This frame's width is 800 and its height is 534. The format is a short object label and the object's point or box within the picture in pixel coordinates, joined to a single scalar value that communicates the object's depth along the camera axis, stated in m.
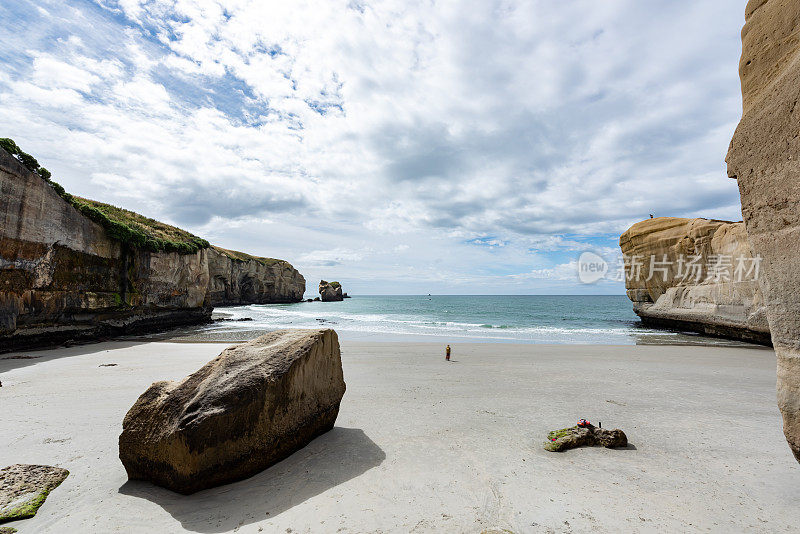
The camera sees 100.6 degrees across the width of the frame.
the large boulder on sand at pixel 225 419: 4.12
